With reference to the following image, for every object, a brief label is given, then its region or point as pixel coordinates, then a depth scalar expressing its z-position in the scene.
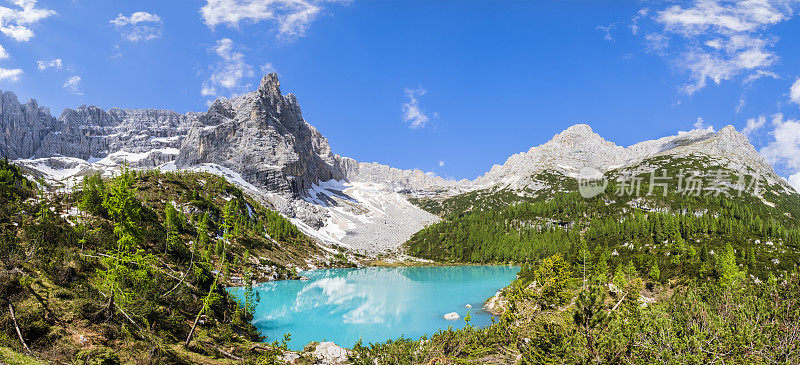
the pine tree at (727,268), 32.22
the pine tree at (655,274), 41.41
